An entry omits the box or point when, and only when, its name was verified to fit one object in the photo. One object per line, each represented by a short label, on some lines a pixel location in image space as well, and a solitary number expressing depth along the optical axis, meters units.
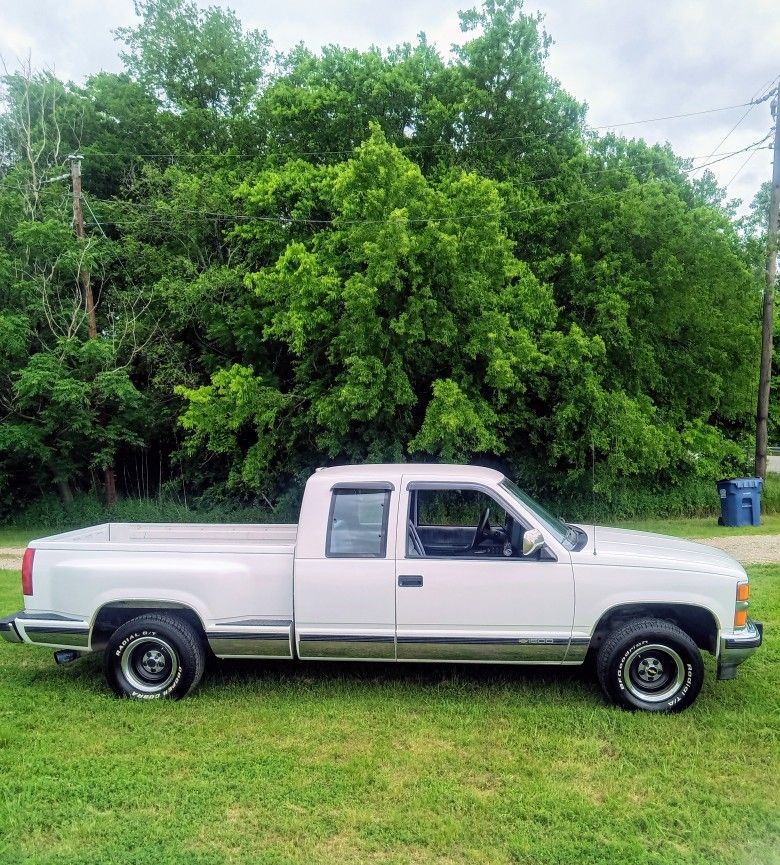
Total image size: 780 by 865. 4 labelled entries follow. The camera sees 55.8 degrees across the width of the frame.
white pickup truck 5.38
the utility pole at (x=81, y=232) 19.62
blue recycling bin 16.92
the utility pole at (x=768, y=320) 19.00
